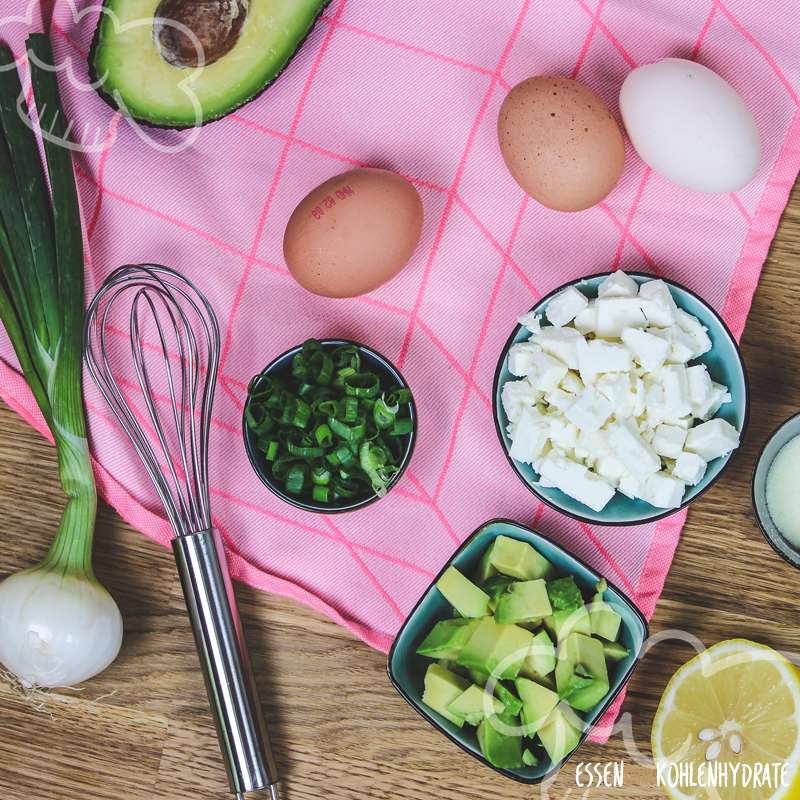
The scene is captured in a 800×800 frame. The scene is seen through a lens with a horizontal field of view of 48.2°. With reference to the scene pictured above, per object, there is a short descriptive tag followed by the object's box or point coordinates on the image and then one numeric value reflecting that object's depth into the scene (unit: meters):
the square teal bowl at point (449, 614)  0.87
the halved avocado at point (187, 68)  0.88
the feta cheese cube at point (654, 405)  0.85
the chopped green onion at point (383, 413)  0.89
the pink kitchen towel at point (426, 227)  0.93
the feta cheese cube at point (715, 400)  0.85
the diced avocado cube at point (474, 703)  0.87
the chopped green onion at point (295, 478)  0.90
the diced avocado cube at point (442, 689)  0.87
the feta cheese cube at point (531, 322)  0.87
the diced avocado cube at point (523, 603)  0.86
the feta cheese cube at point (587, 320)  0.87
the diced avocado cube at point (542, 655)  0.87
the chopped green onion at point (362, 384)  0.89
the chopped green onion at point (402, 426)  0.90
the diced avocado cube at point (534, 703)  0.85
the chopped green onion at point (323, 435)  0.89
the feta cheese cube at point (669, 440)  0.85
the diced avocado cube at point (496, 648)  0.86
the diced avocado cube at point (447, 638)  0.87
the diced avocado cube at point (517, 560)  0.88
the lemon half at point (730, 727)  0.85
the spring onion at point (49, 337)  0.93
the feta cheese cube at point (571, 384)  0.87
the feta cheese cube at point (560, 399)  0.86
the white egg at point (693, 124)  0.84
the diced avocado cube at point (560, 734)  0.86
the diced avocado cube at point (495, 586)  0.88
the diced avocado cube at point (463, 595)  0.87
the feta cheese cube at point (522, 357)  0.87
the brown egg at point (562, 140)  0.84
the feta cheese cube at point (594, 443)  0.85
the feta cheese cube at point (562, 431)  0.86
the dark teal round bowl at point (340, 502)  0.90
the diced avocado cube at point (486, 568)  0.90
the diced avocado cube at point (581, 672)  0.86
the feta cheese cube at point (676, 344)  0.85
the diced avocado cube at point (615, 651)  0.88
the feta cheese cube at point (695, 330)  0.86
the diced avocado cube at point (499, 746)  0.87
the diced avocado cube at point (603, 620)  0.87
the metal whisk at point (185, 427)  0.92
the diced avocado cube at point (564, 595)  0.86
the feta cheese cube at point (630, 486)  0.85
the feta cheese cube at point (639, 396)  0.85
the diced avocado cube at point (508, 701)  0.86
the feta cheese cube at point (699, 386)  0.85
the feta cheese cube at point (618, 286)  0.86
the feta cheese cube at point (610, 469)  0.85
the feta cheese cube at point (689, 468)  0.84
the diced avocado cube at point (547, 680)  0.88
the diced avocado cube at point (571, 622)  0.87
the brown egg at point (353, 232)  0.86
